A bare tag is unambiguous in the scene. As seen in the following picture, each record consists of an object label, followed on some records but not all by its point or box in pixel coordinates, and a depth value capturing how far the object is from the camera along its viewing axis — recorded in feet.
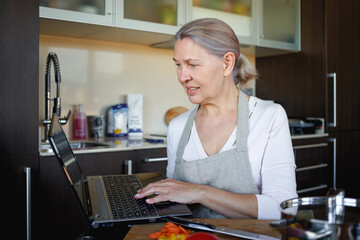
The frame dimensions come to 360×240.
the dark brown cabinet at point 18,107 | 6.25
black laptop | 3.08
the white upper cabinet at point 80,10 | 7.23
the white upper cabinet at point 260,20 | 9.96
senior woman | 4.05
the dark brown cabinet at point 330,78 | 10.97
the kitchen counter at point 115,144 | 7.03
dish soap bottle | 8.82
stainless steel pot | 1.86
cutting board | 2.99
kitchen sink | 8.30
